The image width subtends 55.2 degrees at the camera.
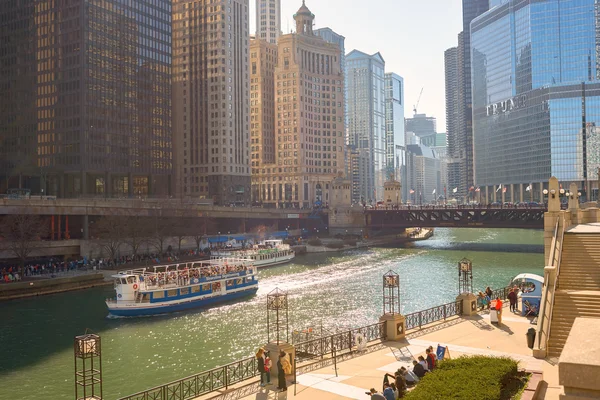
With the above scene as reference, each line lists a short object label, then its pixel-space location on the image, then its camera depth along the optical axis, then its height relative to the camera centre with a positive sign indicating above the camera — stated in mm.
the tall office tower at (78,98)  146500 +27586
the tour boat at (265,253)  110500 -10851
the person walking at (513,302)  47094 -8843
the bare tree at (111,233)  99625 -5848
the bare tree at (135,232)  101694 -5794
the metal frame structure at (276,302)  31925 -5931
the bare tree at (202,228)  124500 -6612
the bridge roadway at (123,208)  93875 -1490
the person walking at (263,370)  28797 -8635
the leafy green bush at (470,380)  22203 -7654
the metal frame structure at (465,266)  48875 -6093
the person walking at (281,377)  27578 -8619
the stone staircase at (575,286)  32438 -5842
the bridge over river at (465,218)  139250 -6133
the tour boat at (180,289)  63688 -10713
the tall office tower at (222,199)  197125 -66
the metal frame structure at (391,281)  39903 -5965
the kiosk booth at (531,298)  43772 -8488
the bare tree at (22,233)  85062 -4860
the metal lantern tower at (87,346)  23266 -5917
